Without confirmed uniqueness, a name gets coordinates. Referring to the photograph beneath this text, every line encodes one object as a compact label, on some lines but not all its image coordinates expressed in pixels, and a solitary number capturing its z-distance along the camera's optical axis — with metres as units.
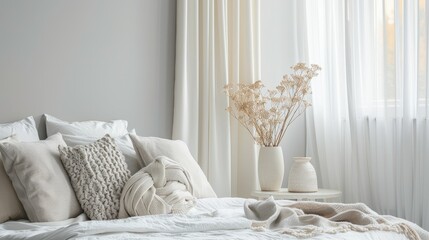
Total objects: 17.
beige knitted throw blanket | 2.72
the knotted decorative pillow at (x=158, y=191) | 3.08
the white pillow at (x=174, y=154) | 3.54
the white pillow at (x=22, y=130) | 3.46
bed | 2.61
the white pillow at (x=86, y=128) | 3.77
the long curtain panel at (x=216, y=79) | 4.52
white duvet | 2.45
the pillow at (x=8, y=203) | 2.98
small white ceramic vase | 4.40
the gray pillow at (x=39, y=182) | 2.97
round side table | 4.25
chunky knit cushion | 3.07
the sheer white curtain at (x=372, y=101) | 4.28
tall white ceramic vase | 4.45
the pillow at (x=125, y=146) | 3.52
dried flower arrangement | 4.48
